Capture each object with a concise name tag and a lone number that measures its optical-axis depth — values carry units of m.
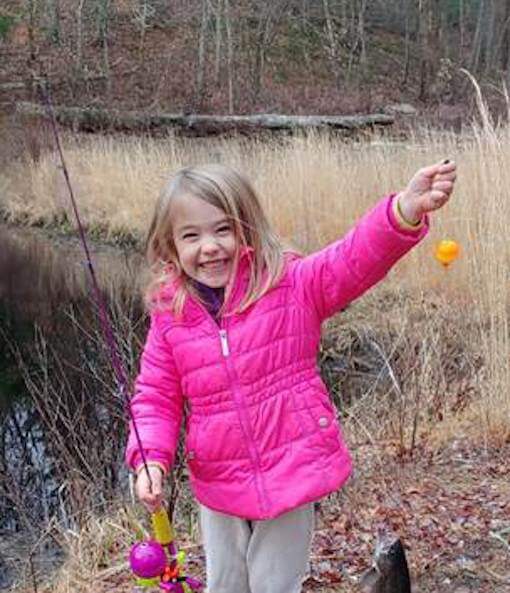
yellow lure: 3.02
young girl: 2.25
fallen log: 19.80
